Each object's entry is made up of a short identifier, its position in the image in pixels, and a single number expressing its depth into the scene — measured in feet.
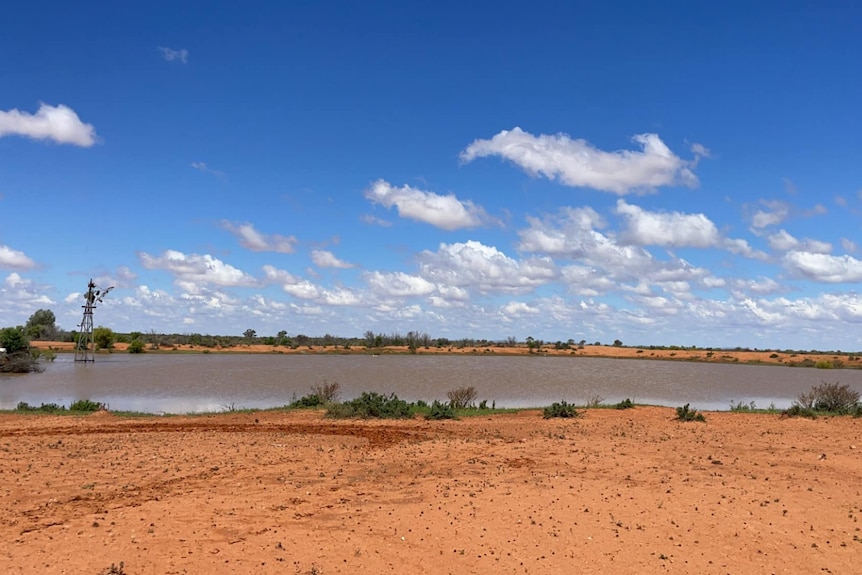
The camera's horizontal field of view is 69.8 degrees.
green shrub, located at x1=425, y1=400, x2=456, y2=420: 58.91
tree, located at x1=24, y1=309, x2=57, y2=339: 300.71
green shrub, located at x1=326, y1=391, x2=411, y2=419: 58.70
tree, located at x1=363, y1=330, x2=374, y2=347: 312.50
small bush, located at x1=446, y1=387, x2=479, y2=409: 72.64
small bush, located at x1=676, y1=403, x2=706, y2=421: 56.24
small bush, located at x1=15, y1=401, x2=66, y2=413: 66.33
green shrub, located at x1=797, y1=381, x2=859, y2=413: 66.13
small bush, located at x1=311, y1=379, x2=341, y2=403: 73.26
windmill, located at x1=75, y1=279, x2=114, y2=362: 165.89
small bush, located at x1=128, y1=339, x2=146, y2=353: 243.60
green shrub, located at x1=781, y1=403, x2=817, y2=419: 59.41
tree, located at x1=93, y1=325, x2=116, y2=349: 253.24
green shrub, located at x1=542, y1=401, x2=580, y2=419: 58.65
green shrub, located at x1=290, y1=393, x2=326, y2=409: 69.97
